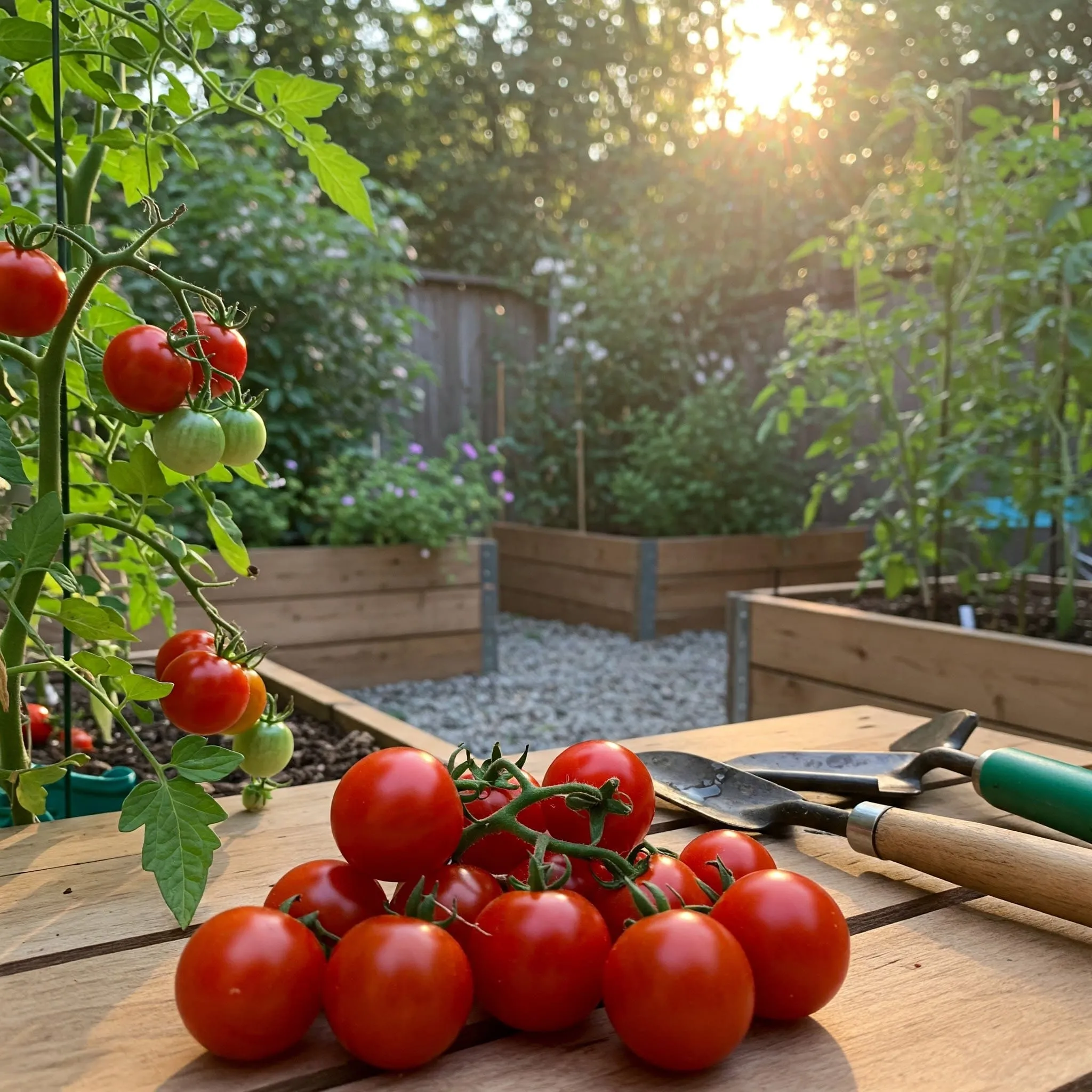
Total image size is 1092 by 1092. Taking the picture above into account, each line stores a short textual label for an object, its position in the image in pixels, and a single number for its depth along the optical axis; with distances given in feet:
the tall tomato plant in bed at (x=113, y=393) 2.59
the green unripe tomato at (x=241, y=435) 2.85
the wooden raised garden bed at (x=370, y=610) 12.70
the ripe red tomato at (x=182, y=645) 3.05
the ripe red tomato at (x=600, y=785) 2.29
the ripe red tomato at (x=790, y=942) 1.99
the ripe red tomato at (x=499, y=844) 2.33
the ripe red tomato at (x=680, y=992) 1.82
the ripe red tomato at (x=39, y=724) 4.56
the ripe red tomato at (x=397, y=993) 1.81
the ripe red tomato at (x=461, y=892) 2.10
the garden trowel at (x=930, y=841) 2.44
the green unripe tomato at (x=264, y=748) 3.25
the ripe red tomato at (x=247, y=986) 1.83
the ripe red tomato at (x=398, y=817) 2.11
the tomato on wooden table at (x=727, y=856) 2.37
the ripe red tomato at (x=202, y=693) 2.86
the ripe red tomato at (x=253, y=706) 3.07
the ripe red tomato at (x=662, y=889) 2.14
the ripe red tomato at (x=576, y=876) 2.17
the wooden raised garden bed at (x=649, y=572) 17.70
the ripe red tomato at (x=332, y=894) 2.11
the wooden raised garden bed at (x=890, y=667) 7.56
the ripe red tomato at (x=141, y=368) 2.64
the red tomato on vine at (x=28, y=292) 2.62
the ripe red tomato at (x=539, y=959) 1.93
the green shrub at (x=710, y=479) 19.02
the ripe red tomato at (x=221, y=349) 2.89
